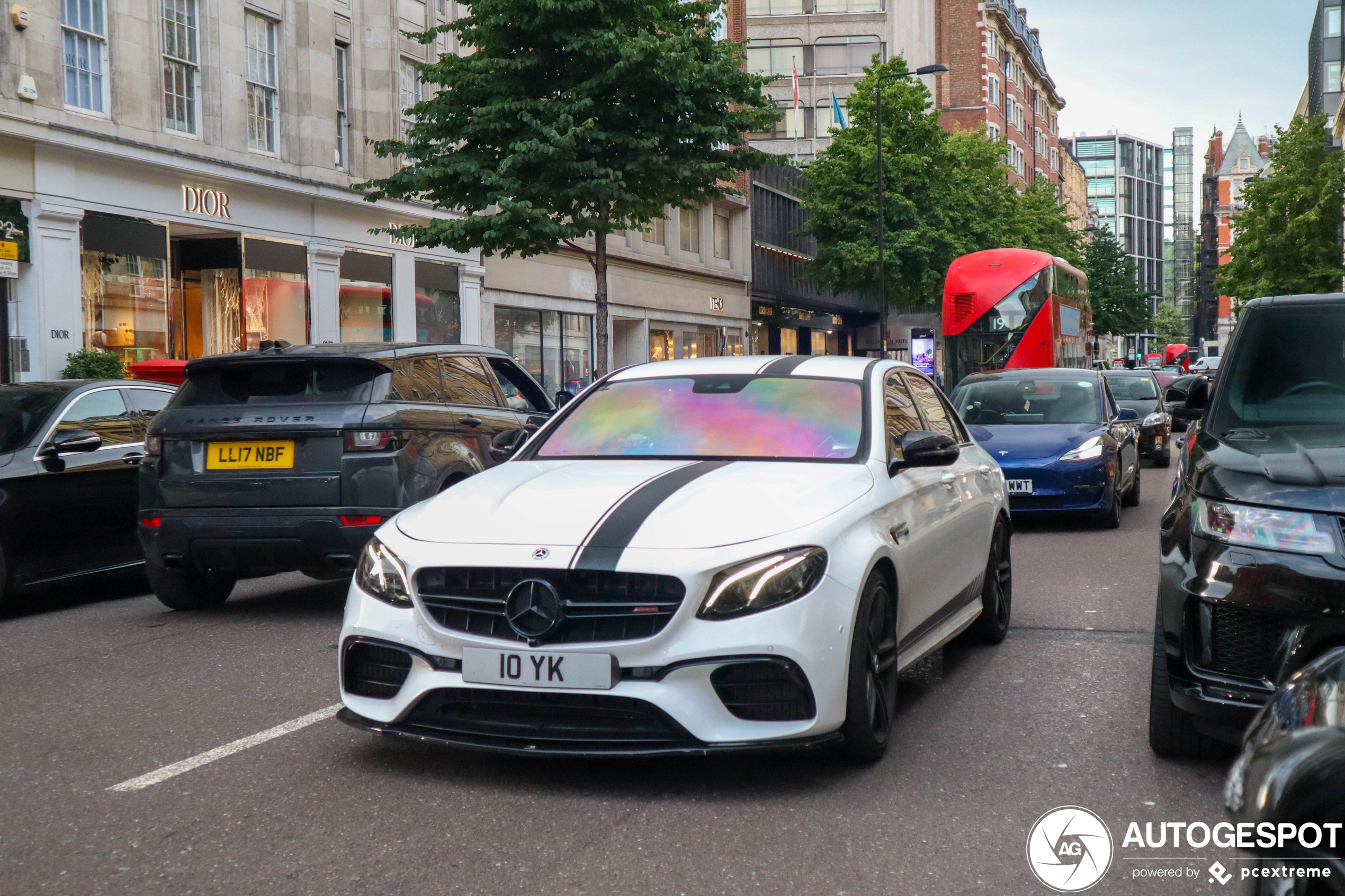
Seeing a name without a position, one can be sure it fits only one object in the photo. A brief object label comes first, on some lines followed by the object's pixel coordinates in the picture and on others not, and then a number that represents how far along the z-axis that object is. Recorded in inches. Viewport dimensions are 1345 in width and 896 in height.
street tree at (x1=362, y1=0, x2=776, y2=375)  801.6
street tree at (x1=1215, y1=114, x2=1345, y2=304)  2031.3
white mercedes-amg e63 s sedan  163.6
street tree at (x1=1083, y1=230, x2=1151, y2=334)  3314.5
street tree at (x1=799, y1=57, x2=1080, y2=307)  1689.2
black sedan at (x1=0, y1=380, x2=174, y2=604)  332.8
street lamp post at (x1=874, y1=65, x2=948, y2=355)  1455.5
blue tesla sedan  493.0
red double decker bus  1107.3
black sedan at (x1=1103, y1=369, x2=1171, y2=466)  781.9
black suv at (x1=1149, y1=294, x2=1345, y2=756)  156.8
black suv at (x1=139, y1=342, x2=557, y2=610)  300.0
